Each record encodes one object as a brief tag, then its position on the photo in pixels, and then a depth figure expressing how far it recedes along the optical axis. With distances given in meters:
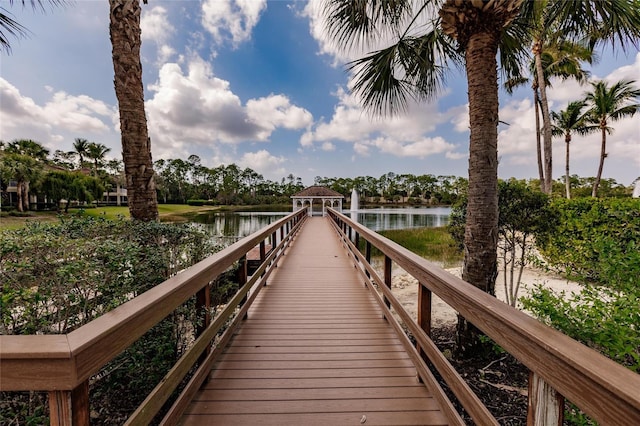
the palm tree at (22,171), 21.97
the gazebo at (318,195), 19.75
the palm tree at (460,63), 2.98
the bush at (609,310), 1.76
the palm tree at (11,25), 3.57
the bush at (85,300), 1.73
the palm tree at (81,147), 47.09
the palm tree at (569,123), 20.52
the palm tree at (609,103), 18.16
